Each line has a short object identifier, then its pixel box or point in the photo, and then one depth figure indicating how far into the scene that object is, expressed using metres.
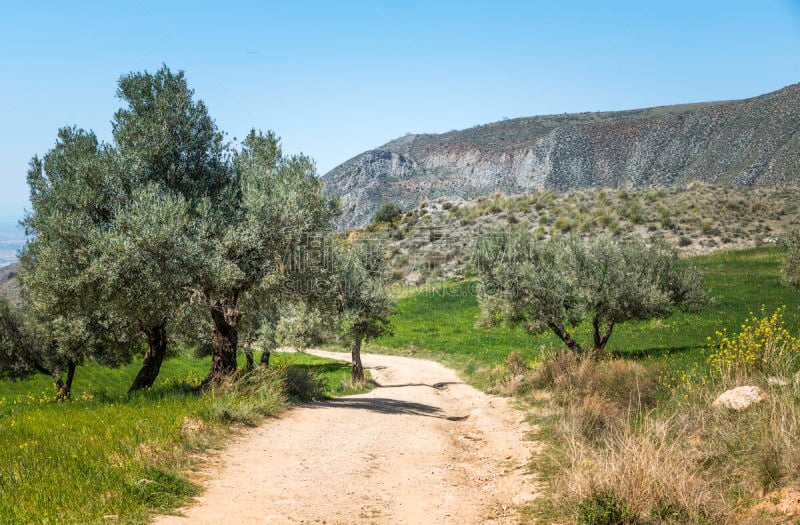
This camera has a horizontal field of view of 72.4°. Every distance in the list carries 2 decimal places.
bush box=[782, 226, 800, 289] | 30.19
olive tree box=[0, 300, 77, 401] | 29.23
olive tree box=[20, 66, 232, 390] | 14.52
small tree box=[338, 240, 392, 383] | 28.41
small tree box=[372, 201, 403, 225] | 98.72
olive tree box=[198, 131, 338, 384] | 15.64
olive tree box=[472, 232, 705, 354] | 24.28
